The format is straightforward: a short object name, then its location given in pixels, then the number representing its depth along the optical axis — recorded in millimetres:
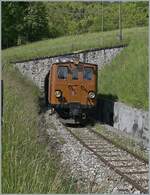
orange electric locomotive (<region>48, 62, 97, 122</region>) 28936
